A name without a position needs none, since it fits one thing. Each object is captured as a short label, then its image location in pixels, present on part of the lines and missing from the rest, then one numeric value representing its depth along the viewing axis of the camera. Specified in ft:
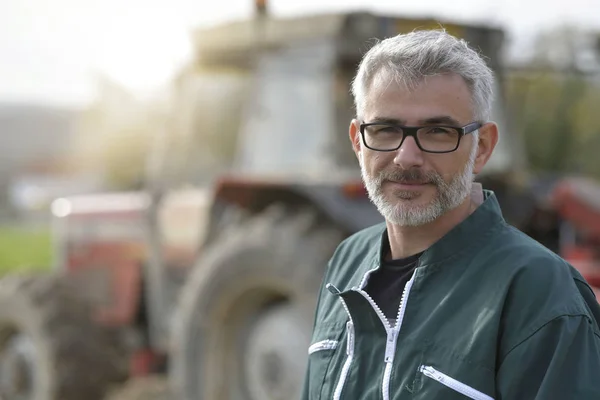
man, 8.71
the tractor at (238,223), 24.46
